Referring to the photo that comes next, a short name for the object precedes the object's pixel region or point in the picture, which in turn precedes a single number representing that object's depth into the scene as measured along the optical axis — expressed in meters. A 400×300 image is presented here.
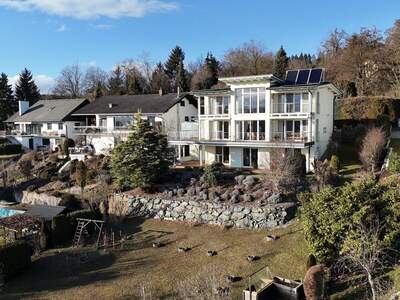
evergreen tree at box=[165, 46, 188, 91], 80.38
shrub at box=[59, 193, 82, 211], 30.05
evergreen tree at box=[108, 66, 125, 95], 74.78
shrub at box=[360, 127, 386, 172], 28.20
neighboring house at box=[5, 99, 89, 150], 53.81
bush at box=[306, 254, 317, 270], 15.63
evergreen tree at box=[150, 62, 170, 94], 77.97
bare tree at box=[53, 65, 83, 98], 93.94
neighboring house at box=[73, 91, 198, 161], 40.86
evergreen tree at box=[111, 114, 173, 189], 29.42
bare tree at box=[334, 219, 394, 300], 13.38
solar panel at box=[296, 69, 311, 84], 34.00
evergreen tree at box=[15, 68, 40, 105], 79.31
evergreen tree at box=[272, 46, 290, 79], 66.24
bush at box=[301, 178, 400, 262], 14.55
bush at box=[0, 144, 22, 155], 55.34
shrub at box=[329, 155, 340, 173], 28.72
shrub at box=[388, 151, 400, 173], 23.70
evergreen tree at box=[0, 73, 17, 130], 72.44
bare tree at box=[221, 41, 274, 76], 72.06
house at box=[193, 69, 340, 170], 32.34
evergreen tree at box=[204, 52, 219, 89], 68.06
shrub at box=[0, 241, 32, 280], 19.67
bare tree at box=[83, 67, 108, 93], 93.89
